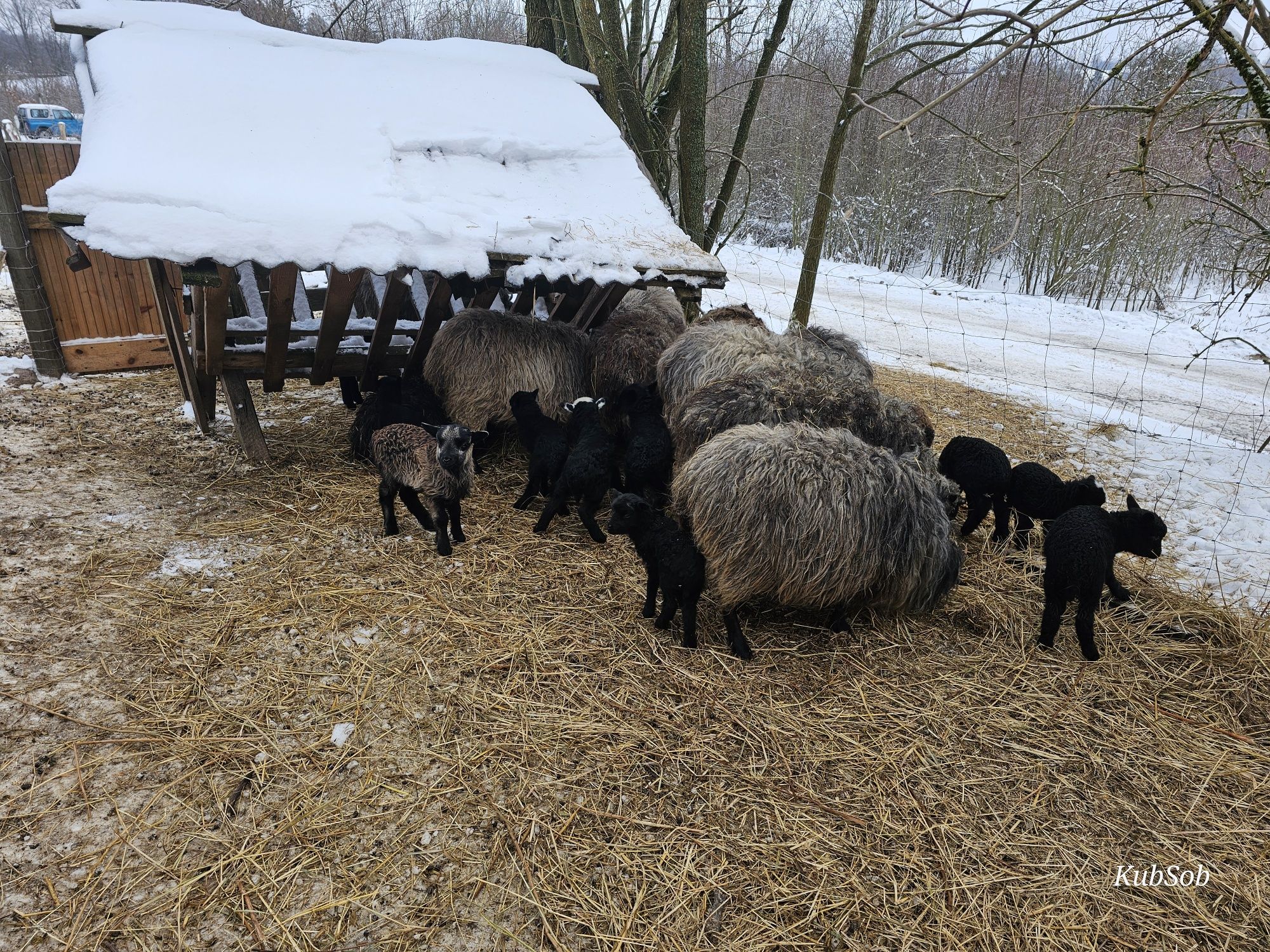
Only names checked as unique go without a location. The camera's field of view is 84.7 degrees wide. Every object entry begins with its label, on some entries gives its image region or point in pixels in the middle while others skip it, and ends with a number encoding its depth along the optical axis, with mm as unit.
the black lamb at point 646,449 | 4730
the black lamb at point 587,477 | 4527
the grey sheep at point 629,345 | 5703
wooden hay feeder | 4133
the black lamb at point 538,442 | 4922
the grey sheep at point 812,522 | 3514
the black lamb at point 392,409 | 5363
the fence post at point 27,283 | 6891
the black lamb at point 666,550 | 3529
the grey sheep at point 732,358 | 4879
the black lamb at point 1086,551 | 3471
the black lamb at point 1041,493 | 4238
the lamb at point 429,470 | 4340
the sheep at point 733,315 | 6016
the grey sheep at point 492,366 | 5520
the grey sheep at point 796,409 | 4379
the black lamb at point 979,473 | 4500
